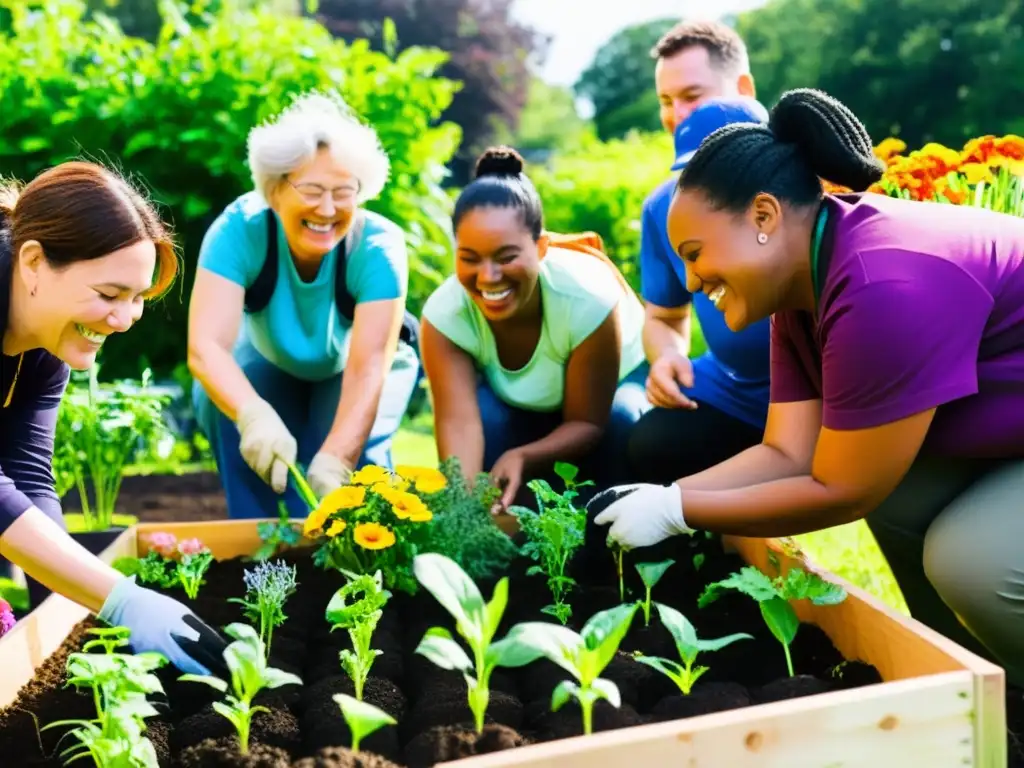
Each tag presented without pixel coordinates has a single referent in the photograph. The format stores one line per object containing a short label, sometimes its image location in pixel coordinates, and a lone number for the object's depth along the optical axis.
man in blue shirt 2.69
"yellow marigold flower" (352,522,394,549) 2.17
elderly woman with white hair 2.75
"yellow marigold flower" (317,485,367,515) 2.16
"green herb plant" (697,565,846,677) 1.80
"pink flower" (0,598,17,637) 2.11
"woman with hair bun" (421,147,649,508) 2.71
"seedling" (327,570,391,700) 1.71
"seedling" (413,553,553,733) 1.33
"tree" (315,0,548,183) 19.11
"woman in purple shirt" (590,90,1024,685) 1.59
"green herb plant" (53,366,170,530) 3.39
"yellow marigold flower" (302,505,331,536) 2.17
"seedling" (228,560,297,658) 1.98
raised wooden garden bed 1.29
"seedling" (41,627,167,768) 1.38
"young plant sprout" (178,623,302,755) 1.50
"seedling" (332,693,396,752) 1.24
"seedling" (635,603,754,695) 1.63
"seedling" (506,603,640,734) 1.33
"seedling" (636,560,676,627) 2.02
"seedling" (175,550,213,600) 2.30
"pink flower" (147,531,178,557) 2.57
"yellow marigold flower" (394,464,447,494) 2.31
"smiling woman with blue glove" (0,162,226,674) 1.76
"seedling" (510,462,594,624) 2.19
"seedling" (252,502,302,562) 2.59
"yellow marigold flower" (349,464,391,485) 2.22
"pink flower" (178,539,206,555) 2.55
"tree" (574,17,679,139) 37.91
